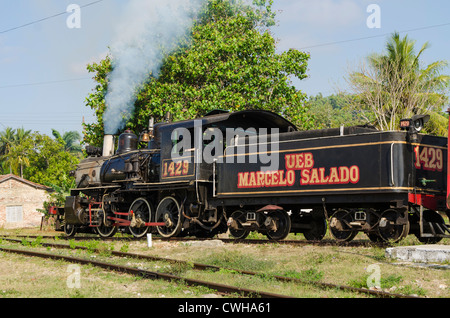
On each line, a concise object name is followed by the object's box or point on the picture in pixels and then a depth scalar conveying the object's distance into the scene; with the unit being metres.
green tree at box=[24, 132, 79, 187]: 50.56
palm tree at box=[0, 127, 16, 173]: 77.62
